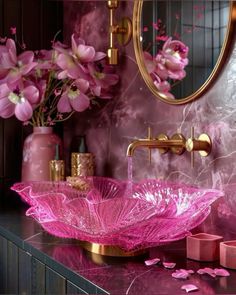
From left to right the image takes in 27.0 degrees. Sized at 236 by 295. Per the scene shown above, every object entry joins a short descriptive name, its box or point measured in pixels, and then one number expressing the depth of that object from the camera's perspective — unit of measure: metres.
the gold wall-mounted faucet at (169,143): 1.46
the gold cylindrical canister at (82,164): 1.91
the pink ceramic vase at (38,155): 1.96
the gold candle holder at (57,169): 1.89
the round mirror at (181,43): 1.32
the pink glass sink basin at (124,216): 1.07
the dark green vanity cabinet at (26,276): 1.09
